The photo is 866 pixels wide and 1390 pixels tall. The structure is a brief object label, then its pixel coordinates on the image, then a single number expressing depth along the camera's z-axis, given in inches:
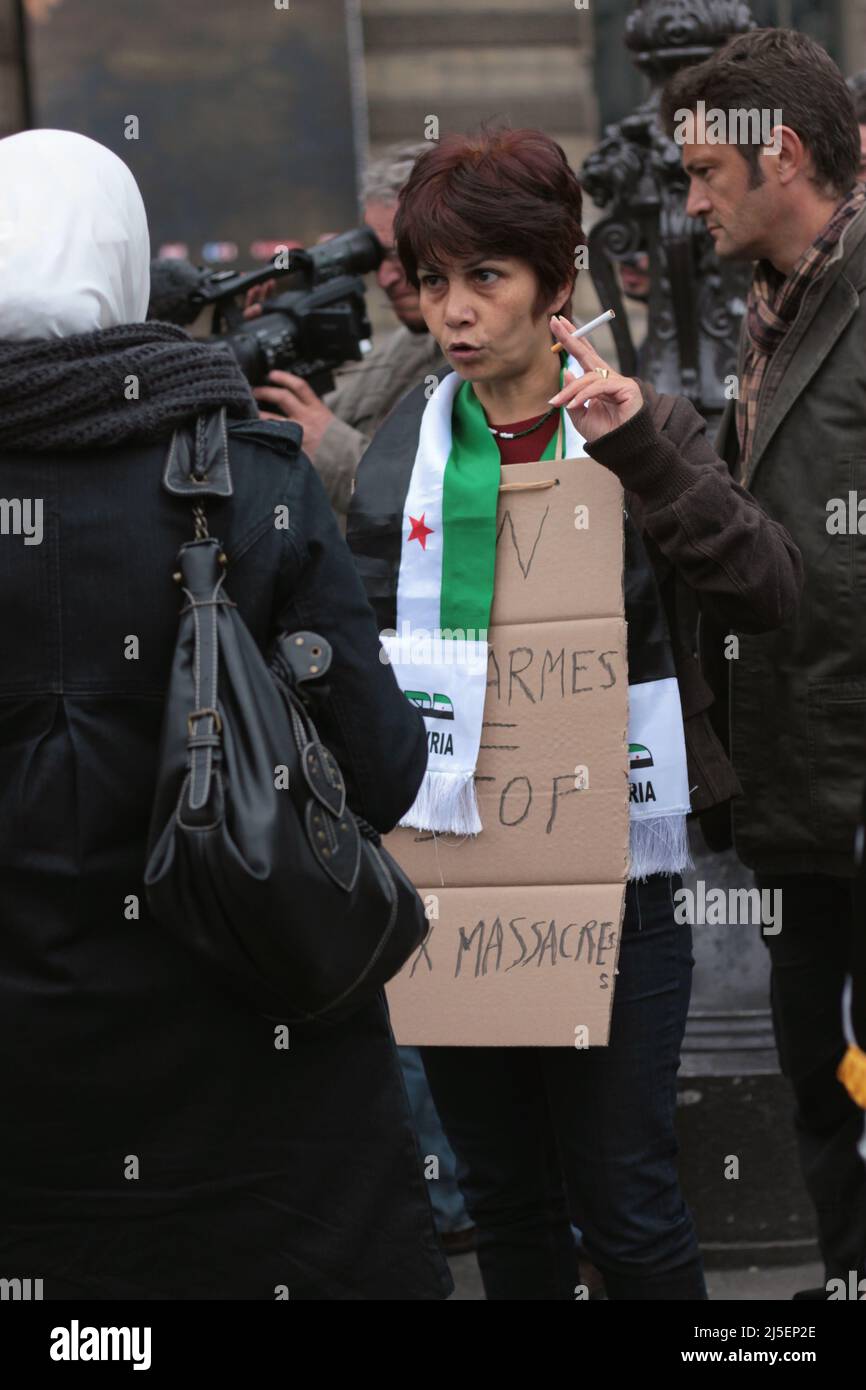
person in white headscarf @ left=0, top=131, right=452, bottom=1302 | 161.8
